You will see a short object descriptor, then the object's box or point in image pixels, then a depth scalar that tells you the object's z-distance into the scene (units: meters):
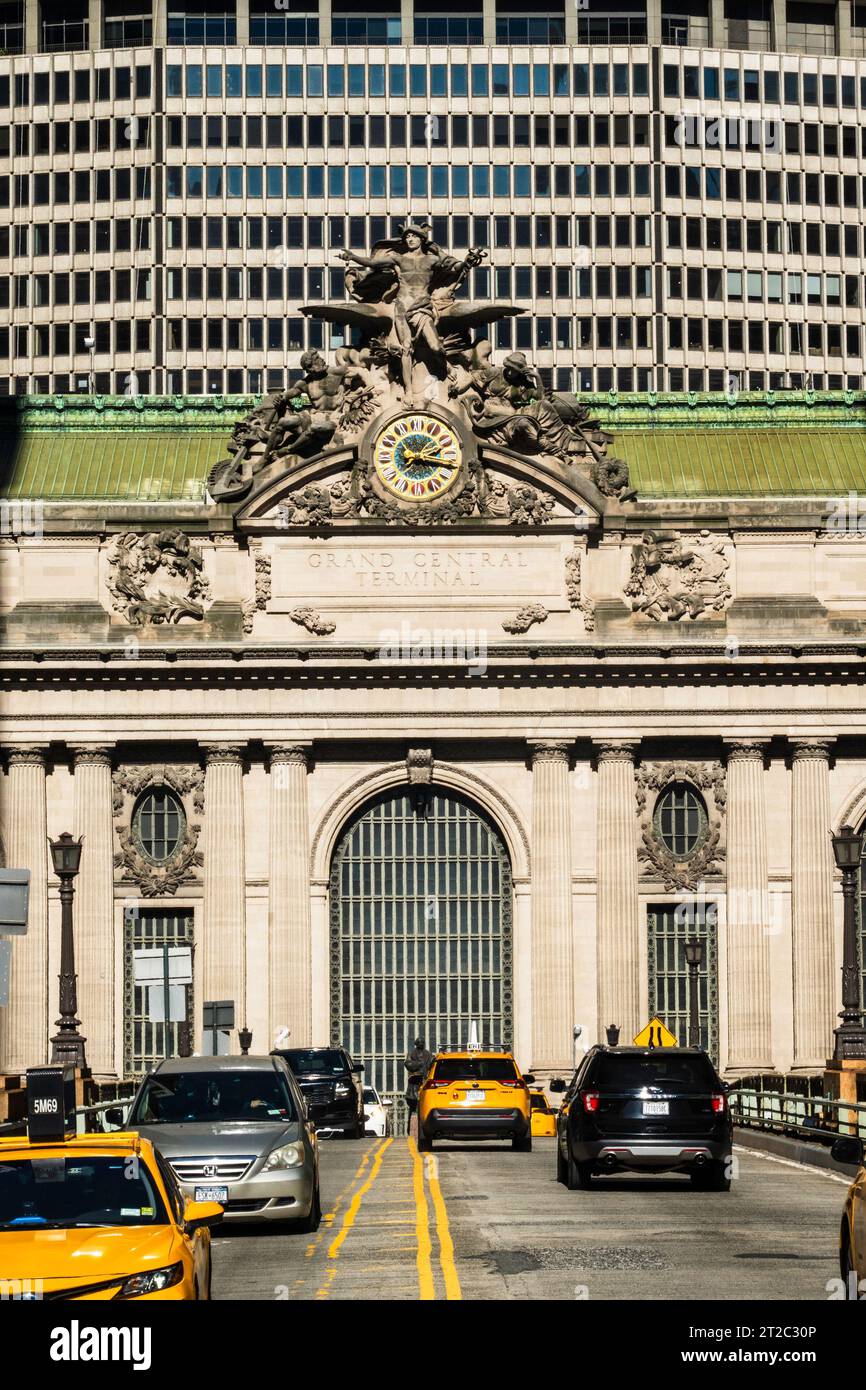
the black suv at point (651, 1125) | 39.12
